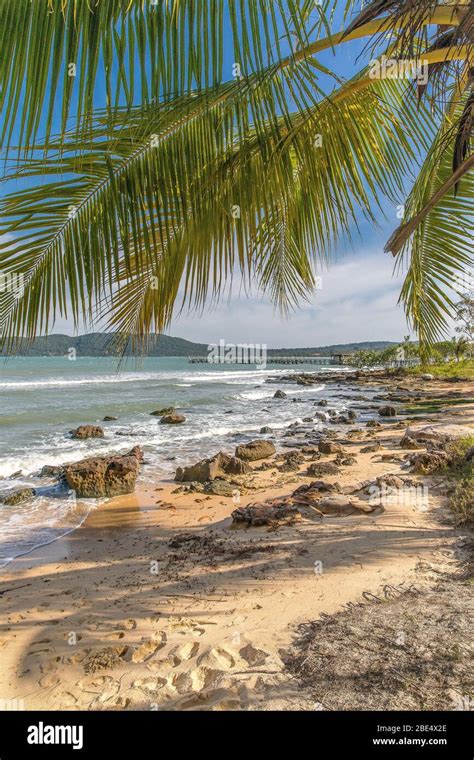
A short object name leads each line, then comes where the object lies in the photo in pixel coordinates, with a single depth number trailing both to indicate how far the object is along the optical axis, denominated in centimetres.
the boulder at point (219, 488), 819
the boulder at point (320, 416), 1934
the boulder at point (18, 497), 822
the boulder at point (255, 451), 1128
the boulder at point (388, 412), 1997
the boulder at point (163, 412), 2085
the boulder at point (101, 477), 862
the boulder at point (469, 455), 714
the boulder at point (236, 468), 970
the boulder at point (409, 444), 1123
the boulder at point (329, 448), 1162
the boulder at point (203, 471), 921
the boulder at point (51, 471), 1009
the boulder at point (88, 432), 1527
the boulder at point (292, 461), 984
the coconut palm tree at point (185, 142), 120
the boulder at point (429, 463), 765
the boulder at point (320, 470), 886
